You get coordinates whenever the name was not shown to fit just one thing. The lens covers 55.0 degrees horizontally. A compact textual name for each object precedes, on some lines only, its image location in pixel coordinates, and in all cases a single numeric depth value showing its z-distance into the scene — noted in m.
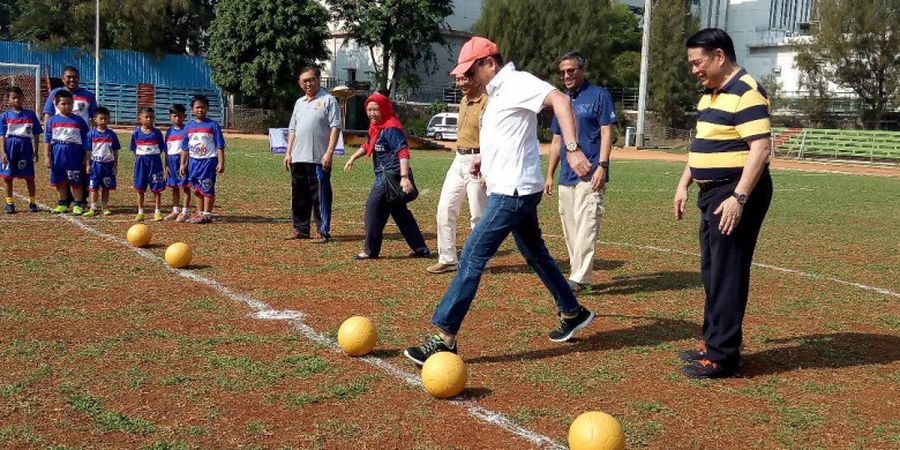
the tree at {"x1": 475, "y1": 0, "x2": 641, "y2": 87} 57.81
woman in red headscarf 9.74
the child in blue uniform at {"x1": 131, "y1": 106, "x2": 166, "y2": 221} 12.50
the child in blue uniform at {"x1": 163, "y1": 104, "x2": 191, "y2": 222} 12.38
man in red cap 5.55
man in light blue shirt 10.70
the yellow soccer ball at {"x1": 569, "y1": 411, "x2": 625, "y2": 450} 4.24
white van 50.59
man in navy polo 8.01
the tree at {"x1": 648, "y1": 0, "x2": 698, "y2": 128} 56.34
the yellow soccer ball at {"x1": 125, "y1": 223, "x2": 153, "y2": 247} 9.95
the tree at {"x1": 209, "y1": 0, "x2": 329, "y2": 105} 47.47
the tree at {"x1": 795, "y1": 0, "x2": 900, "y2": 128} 50.69
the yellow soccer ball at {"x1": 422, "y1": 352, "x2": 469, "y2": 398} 5.07
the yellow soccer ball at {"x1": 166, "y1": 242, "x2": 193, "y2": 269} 8.72
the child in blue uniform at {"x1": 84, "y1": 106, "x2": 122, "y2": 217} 12.59
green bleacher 44.50
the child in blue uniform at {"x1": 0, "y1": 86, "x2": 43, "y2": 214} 12.70
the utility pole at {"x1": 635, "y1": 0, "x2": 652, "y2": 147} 44.94
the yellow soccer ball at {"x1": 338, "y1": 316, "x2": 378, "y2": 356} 5.83
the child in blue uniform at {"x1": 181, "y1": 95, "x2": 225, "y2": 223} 12.16
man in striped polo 5.38
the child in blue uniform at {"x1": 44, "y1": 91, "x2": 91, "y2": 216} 12.58
